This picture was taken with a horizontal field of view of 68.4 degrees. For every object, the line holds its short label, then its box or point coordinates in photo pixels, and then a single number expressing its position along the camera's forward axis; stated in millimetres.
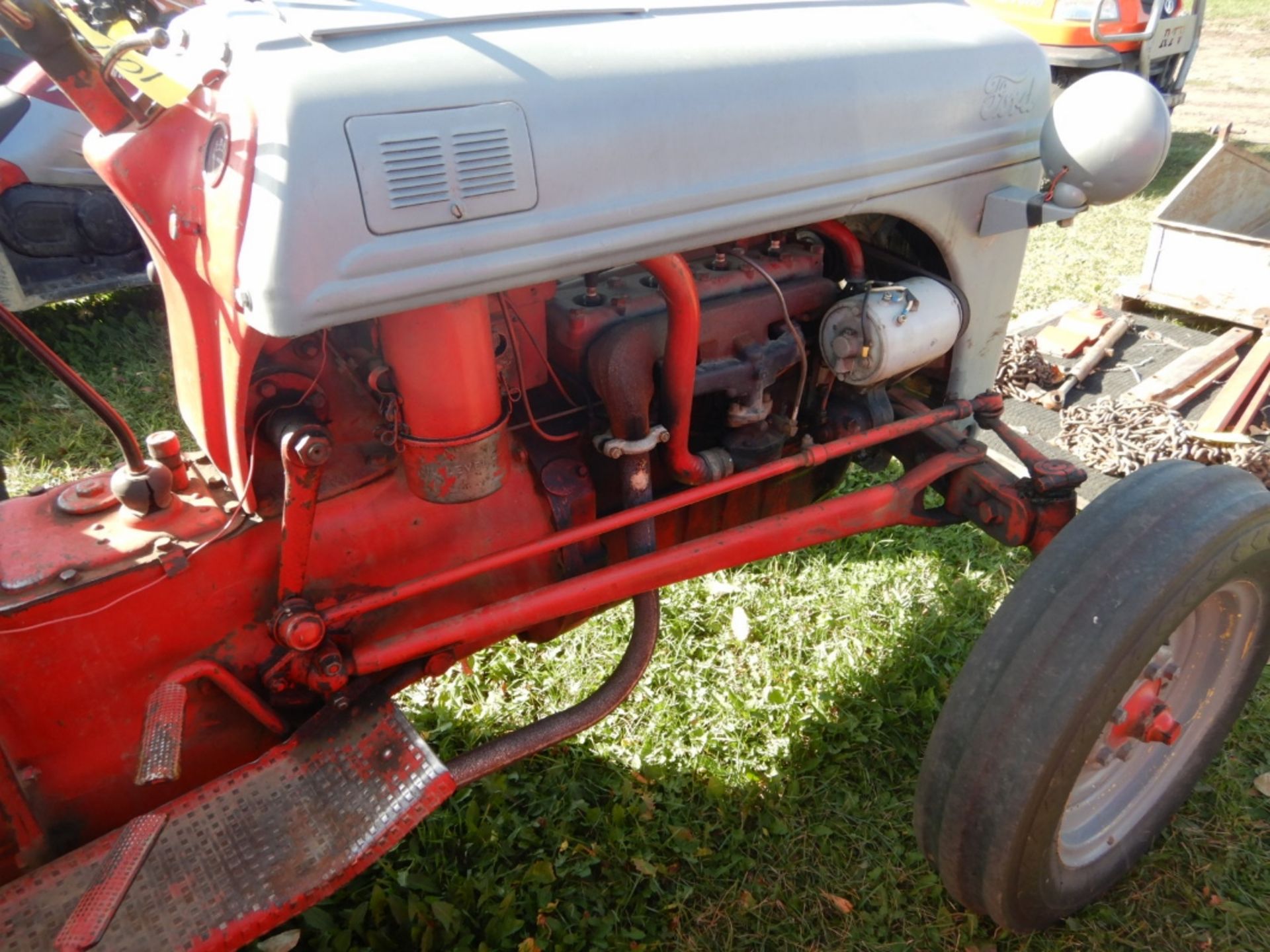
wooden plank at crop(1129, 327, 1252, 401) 3666
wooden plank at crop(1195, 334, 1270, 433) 3406
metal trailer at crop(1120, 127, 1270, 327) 3979
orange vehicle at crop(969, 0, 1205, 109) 6012
